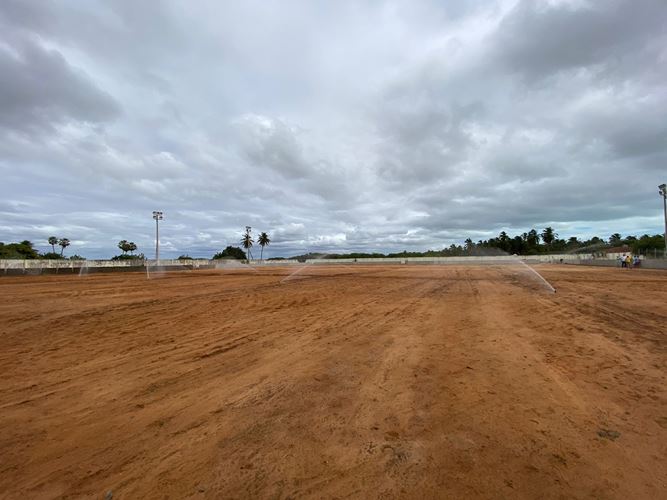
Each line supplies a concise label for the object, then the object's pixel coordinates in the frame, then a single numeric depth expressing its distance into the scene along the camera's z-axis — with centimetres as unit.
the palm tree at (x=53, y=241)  12444
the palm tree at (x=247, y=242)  12374
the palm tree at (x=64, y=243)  12648
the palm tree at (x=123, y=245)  12325
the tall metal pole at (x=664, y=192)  4234
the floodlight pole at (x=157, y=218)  5191
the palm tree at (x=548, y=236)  13625
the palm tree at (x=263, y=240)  13500
